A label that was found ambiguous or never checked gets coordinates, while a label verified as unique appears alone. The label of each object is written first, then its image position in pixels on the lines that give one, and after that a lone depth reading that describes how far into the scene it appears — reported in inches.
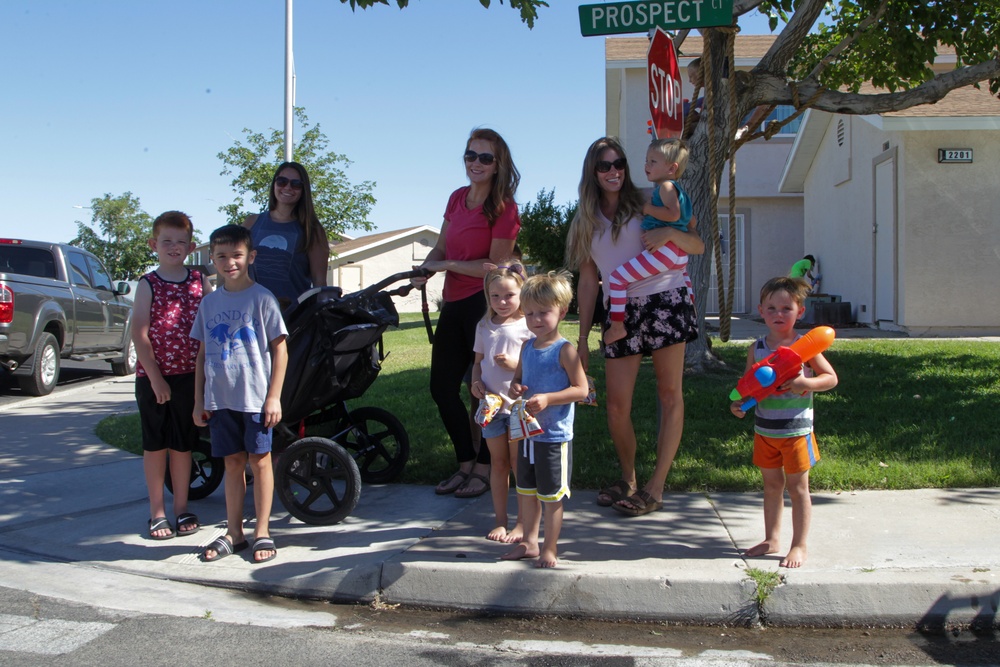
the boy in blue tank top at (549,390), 160.4
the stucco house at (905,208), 529.0
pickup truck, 421.7
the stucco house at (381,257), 1827.8
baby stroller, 193.2
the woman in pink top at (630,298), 185.2
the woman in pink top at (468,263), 202.1
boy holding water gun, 158.6
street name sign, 194.7
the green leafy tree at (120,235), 2151.8
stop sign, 195.9
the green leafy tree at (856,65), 341.4
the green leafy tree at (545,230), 841.5
